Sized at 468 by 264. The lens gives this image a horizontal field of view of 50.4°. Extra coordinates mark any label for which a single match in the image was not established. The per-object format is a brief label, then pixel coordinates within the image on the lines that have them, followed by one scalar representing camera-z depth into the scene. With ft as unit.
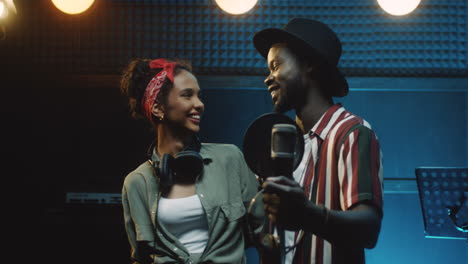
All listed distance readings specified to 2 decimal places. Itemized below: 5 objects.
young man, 4.12
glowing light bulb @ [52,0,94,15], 10.24
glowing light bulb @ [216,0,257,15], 10.00
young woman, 7.22
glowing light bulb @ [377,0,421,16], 9.86
